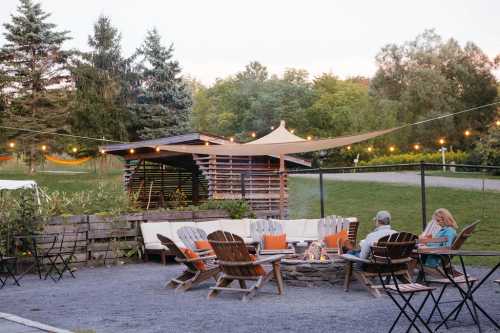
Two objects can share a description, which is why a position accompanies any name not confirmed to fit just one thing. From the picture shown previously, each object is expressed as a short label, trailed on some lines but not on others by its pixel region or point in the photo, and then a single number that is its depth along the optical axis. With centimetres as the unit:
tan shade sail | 1357
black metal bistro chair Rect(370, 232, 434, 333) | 752
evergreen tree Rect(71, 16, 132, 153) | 3791
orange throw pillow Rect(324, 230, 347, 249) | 1005
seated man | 805
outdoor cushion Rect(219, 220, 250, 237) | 1301
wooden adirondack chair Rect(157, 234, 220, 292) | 884
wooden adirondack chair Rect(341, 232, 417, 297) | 795
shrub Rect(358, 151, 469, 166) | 3400
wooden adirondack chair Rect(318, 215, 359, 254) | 1029
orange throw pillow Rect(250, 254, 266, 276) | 822
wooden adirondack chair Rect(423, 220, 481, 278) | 780
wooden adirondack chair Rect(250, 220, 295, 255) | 1041
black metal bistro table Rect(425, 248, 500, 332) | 539
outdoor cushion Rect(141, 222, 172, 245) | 1248
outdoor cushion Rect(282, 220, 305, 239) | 1300
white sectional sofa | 1241
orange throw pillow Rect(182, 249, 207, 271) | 892
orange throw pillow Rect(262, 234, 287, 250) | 1028
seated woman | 812
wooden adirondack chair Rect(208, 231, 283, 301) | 808
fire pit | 900
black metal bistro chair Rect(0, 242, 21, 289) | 1008
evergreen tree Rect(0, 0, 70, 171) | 3506
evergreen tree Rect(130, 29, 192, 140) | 3728
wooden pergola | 1688
